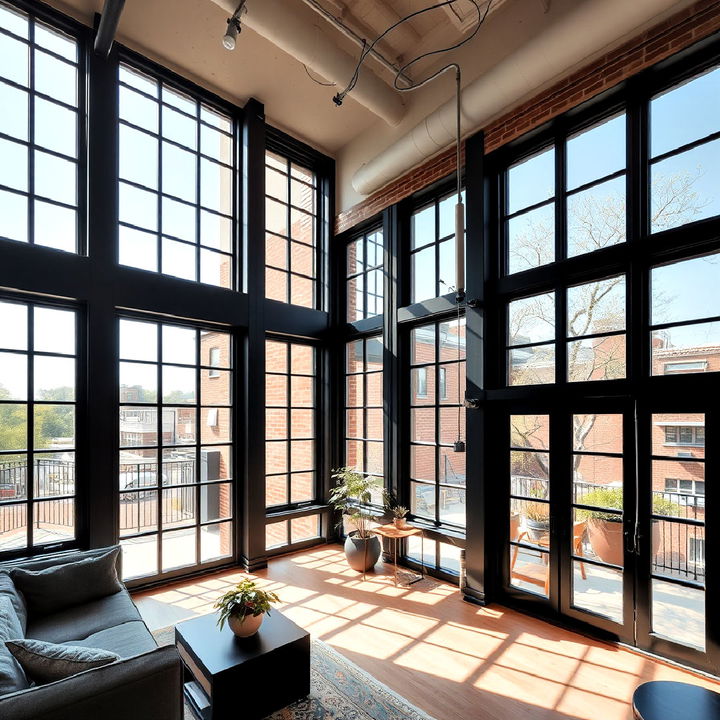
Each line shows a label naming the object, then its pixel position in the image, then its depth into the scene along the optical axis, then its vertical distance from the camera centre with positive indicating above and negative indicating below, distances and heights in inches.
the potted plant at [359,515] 186.7 -64.8
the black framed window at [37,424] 143.3 -17.0
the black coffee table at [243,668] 94.3 -64.9
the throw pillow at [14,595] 107.3 -54.6
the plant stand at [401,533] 174.4 -63.6
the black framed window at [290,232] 216.4 +68.4
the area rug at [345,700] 100.6 -76.7
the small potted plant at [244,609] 103.5 -54.5
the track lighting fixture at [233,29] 134.3 +101.3
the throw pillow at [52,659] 75.7 -48.6
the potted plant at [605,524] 133.2 -46.3
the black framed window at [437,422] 177.5 -21.1
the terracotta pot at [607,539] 132.6 -50.7
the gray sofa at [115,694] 66.2 -49.6
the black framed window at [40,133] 146.8 +80.7
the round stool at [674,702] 74.9 -57.2
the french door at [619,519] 119.0 -44.4
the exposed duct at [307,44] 141.0 +110.1
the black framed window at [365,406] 209.8 -17.1
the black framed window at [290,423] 210.7 -25.2
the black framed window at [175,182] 171.8 +77.0
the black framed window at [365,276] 216.4 +46.6
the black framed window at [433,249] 185.9 +51.6
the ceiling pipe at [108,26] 136.5 +109.6
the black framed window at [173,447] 167.3 -29.5
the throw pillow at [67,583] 118.0 -57.4
